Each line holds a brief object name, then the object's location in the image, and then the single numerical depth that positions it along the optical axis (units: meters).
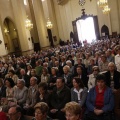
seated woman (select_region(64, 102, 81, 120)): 2.54
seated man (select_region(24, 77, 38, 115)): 5.10
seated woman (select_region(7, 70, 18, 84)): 7.92
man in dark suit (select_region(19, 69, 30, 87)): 7.69
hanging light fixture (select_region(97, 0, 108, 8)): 16.58
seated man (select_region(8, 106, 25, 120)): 3.31
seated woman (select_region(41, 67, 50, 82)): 7.03
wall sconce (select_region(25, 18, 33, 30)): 19.97
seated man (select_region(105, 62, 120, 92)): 5.11
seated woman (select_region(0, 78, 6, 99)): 6.29
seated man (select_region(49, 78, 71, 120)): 4.51
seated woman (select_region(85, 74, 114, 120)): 3.86
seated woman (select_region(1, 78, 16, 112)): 5.97
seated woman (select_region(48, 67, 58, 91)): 6.25
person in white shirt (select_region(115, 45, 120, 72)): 7.38
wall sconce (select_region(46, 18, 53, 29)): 23.91
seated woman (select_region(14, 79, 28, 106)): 5.52
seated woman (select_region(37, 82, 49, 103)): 4.81
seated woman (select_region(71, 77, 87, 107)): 4.41
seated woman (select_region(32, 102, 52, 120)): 3.06
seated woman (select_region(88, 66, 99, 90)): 5.56
